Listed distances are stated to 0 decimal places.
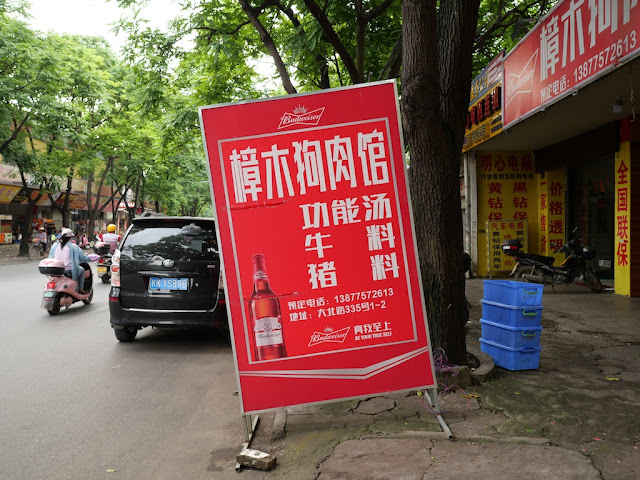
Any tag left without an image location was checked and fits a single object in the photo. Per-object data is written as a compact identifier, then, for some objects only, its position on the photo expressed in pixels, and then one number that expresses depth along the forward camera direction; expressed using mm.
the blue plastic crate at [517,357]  4953
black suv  6465
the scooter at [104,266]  13586
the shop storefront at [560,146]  6504
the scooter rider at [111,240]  14352
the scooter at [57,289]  9148
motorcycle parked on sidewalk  10586
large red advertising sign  3660
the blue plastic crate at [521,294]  4805
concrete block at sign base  3275
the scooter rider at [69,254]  9562
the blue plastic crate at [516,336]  4867
